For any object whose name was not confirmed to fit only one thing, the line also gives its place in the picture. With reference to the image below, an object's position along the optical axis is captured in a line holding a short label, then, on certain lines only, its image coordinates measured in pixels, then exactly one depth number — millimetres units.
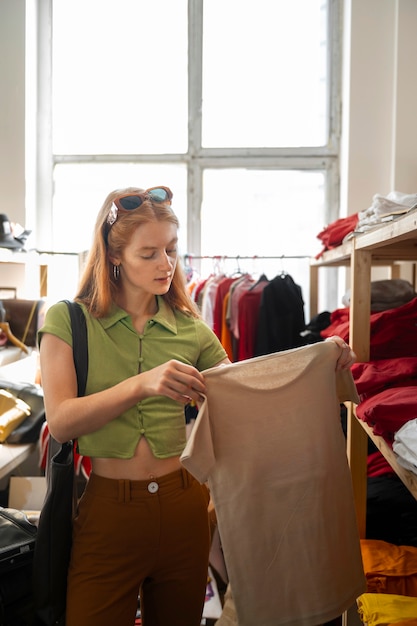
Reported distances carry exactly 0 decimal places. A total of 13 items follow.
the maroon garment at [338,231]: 2459
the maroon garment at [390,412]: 1360
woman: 1226
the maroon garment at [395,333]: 1971
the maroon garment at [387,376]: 1619
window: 4066
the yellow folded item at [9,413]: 2629
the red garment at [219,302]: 3414
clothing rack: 3584
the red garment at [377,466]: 2121
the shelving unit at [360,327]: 1846
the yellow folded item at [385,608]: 1354
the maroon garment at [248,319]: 3268
